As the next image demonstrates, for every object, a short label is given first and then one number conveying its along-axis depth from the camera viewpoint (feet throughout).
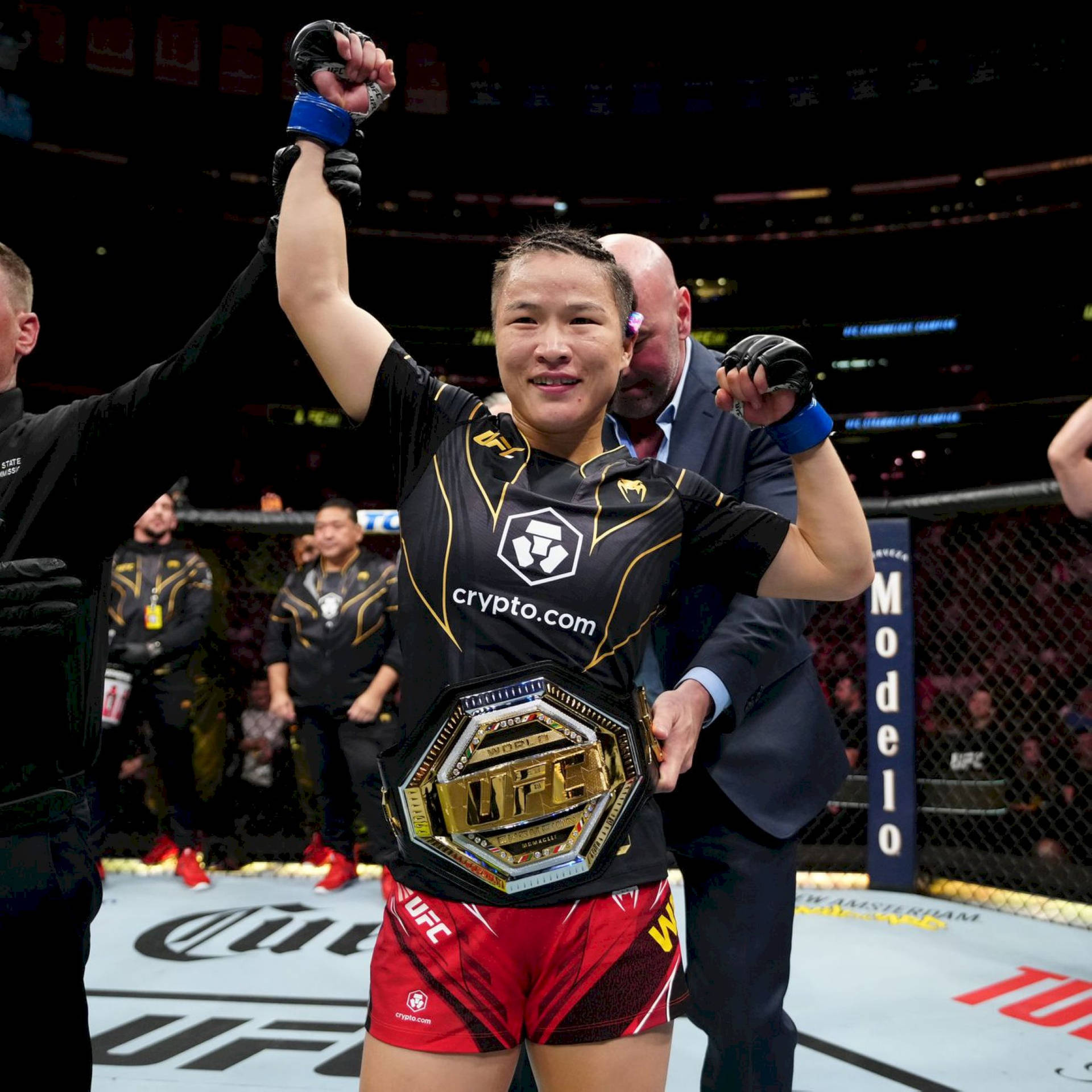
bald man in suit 5.47
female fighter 3.79
